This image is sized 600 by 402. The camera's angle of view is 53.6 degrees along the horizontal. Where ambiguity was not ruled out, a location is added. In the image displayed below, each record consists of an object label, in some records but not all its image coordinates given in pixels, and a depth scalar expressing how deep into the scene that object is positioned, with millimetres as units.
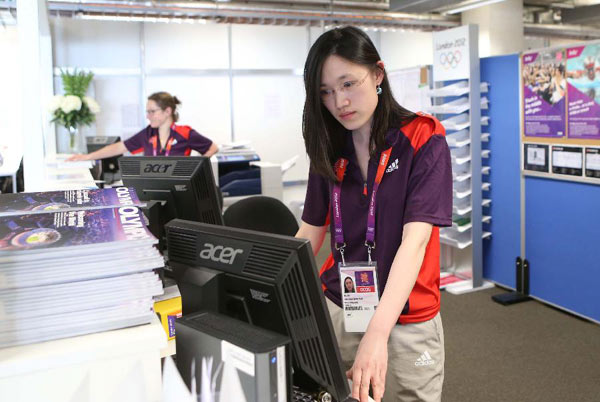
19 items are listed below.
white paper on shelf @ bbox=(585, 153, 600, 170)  3930
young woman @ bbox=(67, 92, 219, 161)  4805
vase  6848
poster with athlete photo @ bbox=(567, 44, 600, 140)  3904
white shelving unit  4715
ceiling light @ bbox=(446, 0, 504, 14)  7005
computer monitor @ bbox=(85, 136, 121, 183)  5534
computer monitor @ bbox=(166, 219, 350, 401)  1004
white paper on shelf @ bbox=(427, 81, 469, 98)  4727
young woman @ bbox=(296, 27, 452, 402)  1473
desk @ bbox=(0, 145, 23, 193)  3780
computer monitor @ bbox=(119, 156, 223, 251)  1705
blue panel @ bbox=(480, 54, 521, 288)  4633
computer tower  814
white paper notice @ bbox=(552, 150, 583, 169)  4086
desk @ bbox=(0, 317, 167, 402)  807
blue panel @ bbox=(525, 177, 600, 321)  4082
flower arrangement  5395
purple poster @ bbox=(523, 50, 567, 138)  4188
